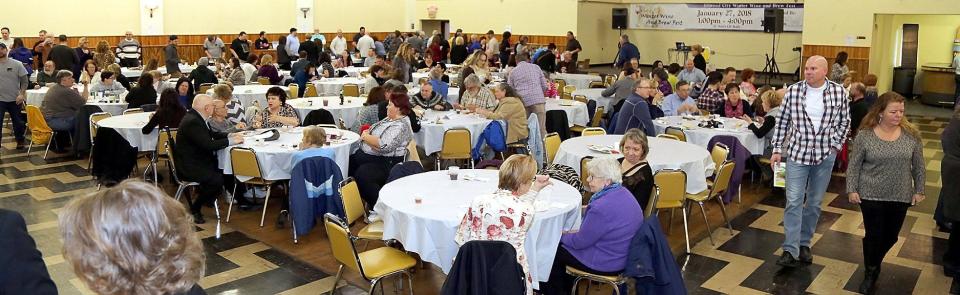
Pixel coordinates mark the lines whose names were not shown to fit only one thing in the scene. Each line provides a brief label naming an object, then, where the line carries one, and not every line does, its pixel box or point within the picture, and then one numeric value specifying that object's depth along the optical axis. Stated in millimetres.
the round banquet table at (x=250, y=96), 11133
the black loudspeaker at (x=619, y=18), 22344
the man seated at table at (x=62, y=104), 9336
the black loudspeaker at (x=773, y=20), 19094
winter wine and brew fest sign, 19672
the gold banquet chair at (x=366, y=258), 4207
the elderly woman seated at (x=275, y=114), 7709
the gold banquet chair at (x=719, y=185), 6094
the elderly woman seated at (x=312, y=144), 6359
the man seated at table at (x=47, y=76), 12180
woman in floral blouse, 3932
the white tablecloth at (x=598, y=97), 11478
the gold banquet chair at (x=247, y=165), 6370
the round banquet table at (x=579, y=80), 14883
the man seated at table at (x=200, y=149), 6520
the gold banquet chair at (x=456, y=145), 7719
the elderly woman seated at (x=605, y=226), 4160
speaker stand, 19566
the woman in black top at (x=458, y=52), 18578
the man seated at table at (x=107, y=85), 10539
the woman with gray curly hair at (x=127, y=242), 1690
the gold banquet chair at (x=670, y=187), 5766
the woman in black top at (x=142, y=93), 9469
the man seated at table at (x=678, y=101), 9281
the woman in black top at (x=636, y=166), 5188
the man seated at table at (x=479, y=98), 8992
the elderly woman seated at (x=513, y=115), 8414
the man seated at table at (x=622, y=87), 10562
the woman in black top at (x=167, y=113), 7410
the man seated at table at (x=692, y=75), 12070
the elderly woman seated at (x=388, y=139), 6445
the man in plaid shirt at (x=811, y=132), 5270
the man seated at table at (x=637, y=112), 7777
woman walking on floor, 4883
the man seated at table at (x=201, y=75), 12477
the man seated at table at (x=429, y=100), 9202
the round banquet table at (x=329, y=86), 12648
